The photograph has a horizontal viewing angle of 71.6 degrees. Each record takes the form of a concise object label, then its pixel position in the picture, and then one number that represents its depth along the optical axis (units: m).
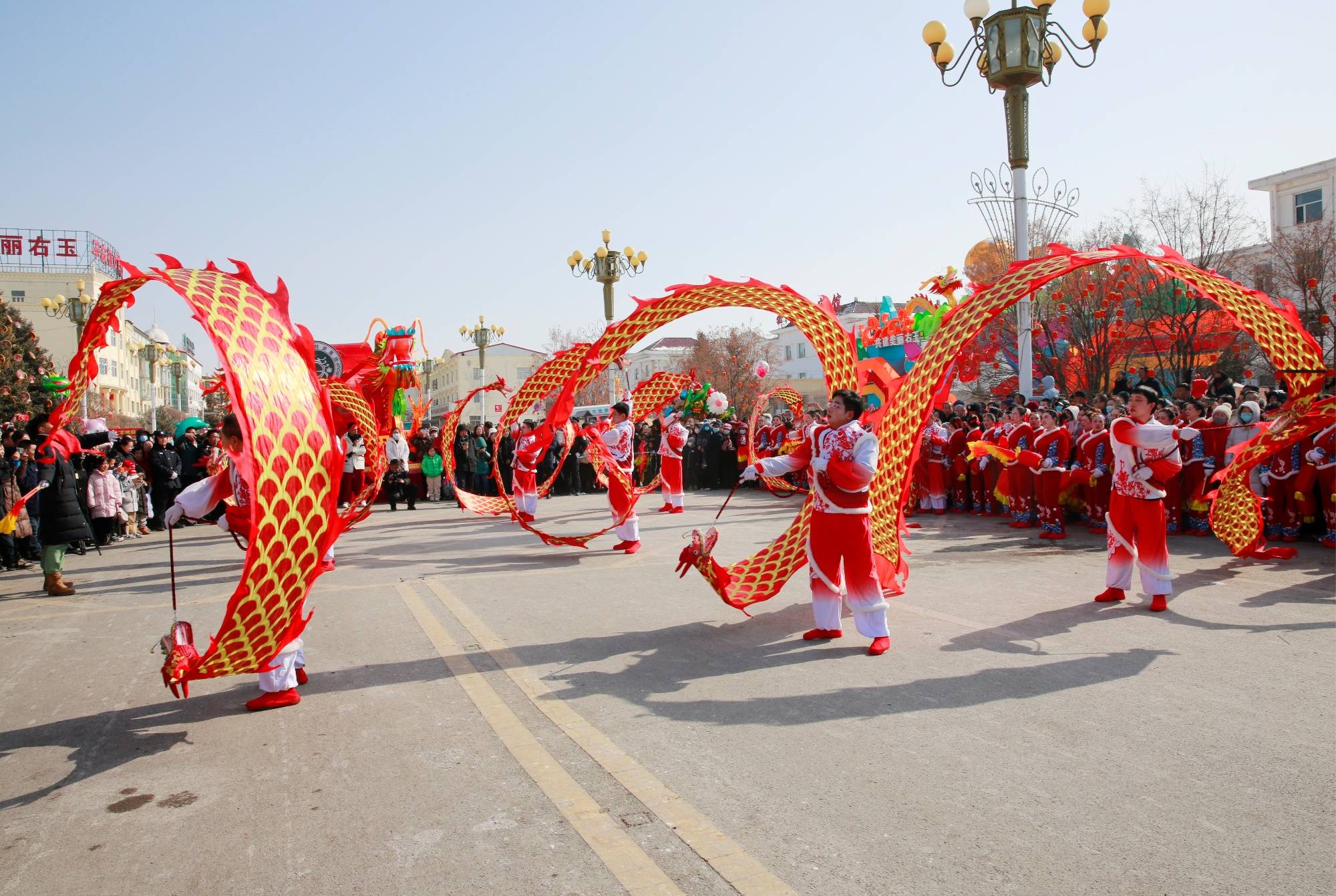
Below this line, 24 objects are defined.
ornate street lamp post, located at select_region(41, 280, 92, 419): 22.98
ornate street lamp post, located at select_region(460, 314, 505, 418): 35.34
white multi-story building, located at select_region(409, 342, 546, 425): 75.19
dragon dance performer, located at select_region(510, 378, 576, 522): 10.23
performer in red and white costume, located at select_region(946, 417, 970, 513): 14.27
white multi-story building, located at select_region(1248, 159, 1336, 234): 33.16
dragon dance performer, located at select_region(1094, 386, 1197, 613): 6.72
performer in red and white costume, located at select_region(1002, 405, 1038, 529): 11.91
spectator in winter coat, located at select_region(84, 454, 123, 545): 11.65
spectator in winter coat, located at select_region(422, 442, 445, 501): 19.69
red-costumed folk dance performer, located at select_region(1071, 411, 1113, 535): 10.79
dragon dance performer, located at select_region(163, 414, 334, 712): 5.04
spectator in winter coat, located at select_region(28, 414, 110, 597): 8.99
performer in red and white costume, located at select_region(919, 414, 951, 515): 14.44
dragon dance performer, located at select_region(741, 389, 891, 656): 5.84
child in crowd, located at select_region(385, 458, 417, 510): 17.92
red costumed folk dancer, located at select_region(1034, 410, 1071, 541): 10.88
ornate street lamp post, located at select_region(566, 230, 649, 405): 21.48
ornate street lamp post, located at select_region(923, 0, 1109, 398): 13.18
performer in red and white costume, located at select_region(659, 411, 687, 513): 15.43
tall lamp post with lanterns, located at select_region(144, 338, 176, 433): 35.12
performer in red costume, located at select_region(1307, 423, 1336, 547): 9.09
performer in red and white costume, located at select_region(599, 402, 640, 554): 10.55
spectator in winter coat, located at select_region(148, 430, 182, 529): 15.36
